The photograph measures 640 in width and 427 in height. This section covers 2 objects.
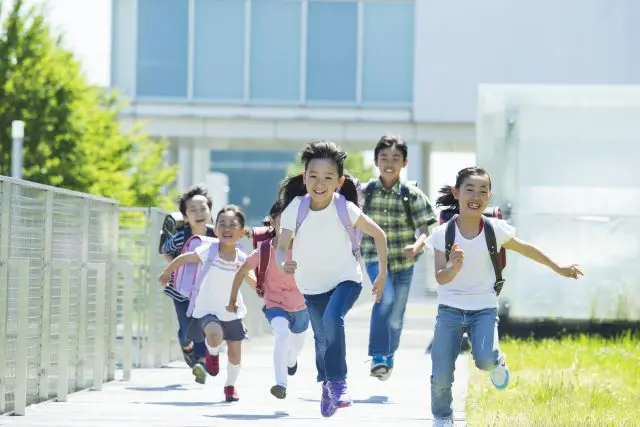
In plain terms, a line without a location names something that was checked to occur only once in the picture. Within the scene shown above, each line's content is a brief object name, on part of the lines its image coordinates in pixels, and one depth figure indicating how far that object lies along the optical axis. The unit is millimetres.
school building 42625
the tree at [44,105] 30906
